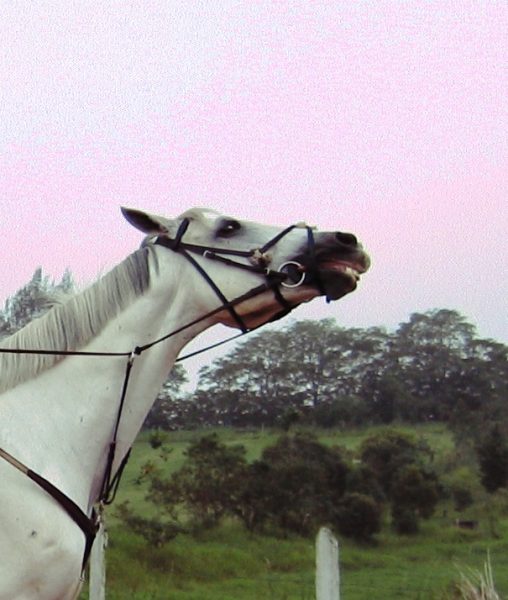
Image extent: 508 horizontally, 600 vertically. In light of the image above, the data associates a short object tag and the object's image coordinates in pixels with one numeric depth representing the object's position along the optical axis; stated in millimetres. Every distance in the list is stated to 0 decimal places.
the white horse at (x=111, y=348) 3244
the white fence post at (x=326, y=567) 5406
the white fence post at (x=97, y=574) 6652
